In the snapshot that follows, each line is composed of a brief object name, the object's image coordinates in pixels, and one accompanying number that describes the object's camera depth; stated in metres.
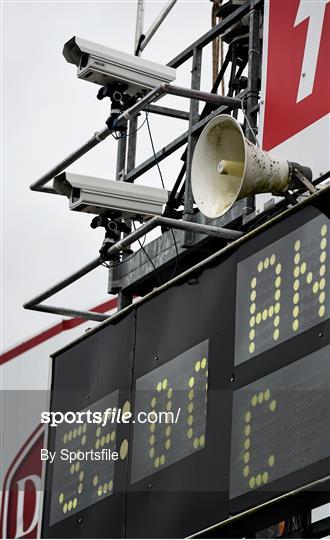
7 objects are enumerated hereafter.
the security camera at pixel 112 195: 12.67
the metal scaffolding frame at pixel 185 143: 11.70
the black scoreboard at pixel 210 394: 9.32
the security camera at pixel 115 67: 12.41
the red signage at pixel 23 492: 21.28
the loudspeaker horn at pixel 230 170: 10.22
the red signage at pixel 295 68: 10.98
